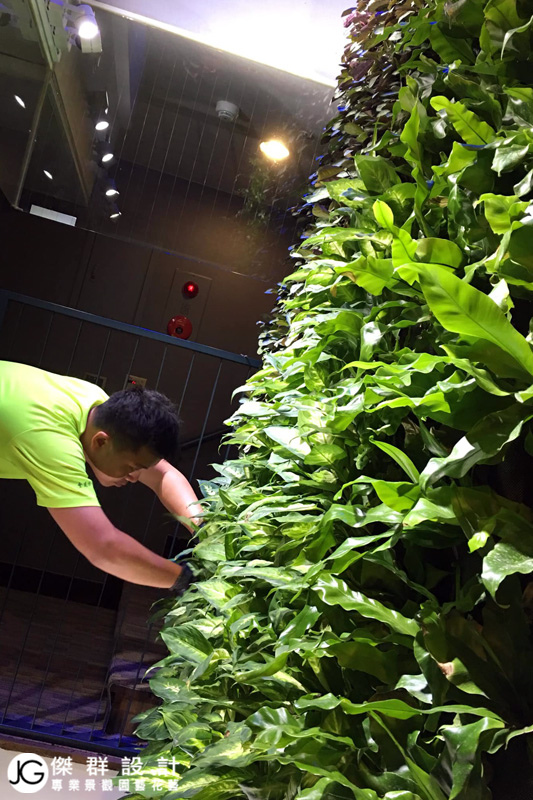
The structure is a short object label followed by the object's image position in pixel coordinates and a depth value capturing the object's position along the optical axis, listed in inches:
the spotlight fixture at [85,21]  144.3
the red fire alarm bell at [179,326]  158.4
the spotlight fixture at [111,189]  150.6
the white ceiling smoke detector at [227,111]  155.5
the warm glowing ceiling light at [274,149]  157.6
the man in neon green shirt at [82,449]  87.7
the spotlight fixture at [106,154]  149.3
